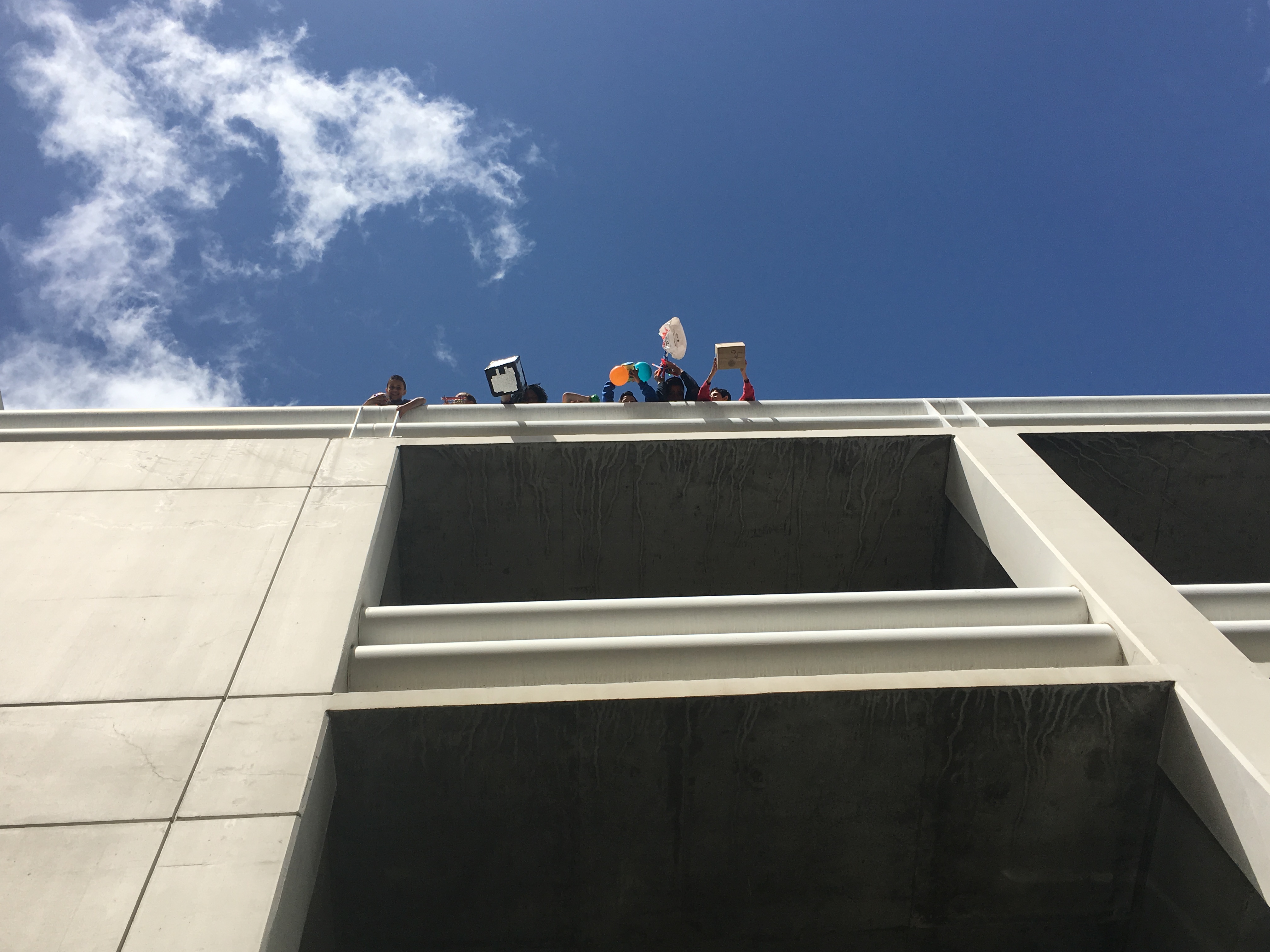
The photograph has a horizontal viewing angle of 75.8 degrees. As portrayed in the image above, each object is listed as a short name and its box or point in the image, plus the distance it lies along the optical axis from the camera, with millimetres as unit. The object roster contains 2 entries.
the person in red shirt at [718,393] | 9492
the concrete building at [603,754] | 4656
